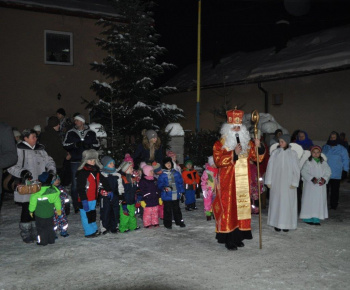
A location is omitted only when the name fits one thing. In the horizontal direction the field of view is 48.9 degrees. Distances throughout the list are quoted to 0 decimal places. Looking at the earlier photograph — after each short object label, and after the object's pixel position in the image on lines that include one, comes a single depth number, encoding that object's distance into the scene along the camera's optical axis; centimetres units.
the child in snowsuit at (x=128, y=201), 751
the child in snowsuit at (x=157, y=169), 793
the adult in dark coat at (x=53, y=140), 894
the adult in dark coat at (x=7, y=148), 477
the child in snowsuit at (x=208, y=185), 845
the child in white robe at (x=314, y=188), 817
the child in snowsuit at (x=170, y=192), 783
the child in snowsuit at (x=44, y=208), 656
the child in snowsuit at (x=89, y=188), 692
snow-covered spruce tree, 1268
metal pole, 1812
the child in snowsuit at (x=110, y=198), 727
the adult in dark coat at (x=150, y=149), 880
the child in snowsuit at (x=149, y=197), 778
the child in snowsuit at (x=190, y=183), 954
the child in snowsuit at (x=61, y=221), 704
